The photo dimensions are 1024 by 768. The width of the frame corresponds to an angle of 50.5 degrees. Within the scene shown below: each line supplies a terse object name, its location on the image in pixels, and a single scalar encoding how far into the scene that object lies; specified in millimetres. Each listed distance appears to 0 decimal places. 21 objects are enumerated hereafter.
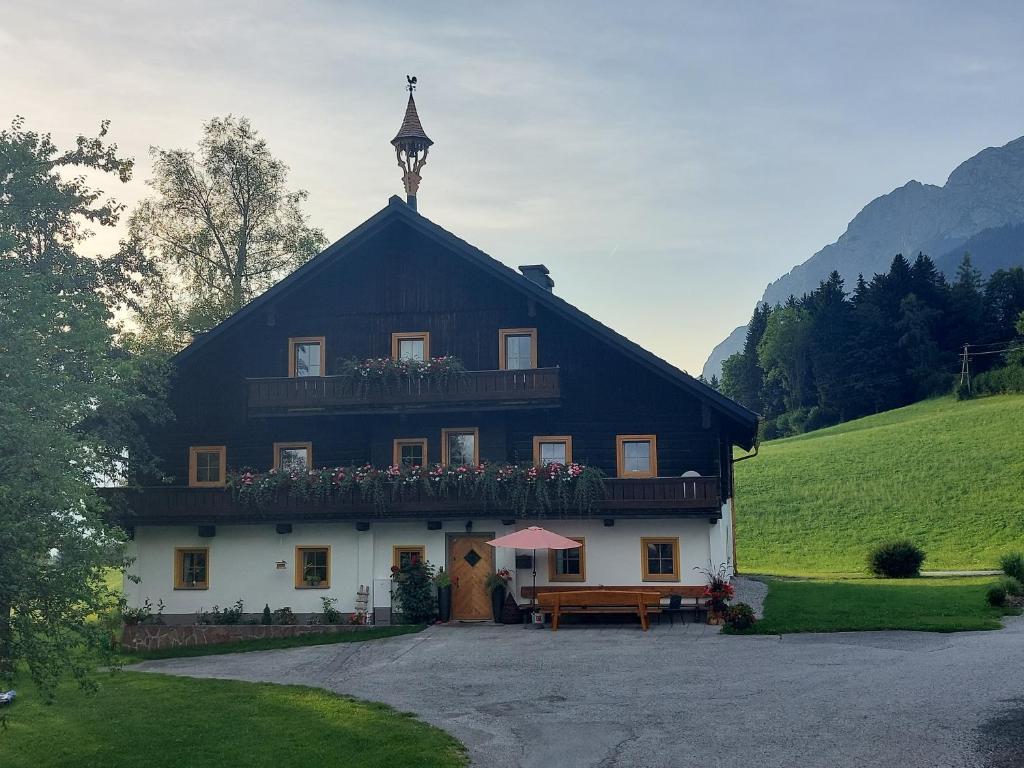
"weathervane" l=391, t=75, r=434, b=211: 32312
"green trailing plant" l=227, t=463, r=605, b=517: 27922
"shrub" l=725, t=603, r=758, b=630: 24531
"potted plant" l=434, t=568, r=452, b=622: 28156
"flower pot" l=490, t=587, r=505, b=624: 27875
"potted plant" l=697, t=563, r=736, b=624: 26250
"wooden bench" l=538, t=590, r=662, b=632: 25984
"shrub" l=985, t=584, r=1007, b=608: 26688
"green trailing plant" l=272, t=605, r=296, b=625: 28812
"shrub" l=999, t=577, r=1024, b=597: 27266
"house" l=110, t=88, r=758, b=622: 28453
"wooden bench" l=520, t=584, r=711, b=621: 26516
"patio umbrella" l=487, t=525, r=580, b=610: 26453
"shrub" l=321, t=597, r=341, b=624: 28438
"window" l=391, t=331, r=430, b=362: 30797
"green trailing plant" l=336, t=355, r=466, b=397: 29375
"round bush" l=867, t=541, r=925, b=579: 37812
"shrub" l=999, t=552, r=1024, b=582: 29953
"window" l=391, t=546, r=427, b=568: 28812
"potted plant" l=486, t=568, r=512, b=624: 27859
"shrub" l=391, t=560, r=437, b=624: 28047
